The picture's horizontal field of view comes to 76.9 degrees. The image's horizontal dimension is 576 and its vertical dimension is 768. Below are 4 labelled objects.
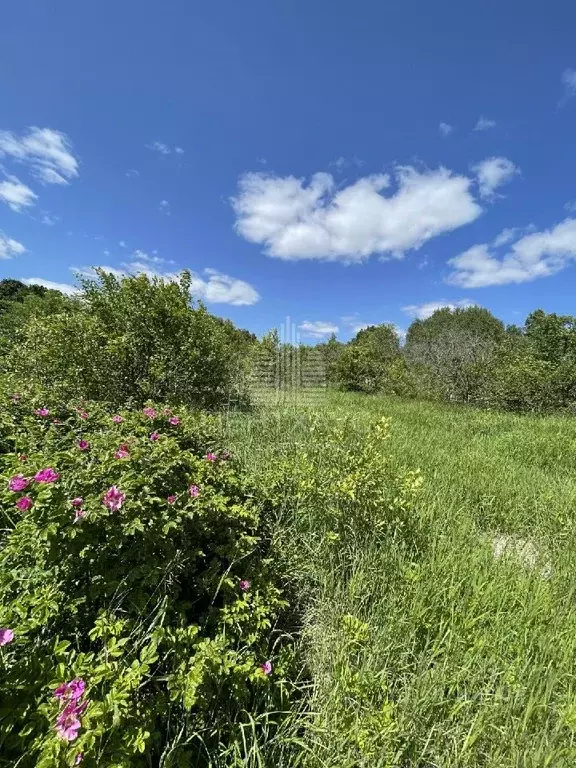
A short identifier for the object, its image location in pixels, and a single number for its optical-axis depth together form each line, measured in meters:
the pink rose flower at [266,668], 1.39
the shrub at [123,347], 4.05
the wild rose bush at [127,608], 0.92
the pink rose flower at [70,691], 0.90
